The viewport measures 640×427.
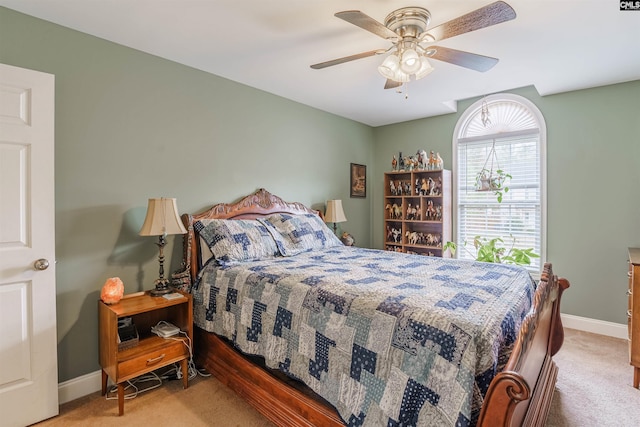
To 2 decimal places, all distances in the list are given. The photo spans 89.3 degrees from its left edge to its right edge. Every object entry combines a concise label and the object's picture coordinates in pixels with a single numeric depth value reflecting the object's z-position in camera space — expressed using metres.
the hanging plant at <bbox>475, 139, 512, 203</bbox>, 3.76
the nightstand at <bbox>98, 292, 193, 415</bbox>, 2.05
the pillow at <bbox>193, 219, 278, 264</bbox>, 2.60
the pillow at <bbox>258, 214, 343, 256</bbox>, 3.05
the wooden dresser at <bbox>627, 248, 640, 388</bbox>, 2.30
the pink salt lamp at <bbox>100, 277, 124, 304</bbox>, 2.20
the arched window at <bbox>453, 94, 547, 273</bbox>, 3.71
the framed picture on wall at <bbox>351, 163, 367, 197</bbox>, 4.74
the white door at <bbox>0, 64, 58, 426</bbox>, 1.88
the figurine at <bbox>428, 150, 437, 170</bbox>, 4.21
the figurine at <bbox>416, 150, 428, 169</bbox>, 4.28
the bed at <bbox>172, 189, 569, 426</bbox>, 1.26
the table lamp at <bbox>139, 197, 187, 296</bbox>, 2.37
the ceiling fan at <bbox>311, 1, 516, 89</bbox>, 1.73
